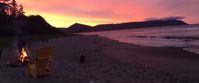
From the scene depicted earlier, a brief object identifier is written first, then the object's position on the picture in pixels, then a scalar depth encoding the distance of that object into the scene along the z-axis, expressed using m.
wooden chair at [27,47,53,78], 4.98
